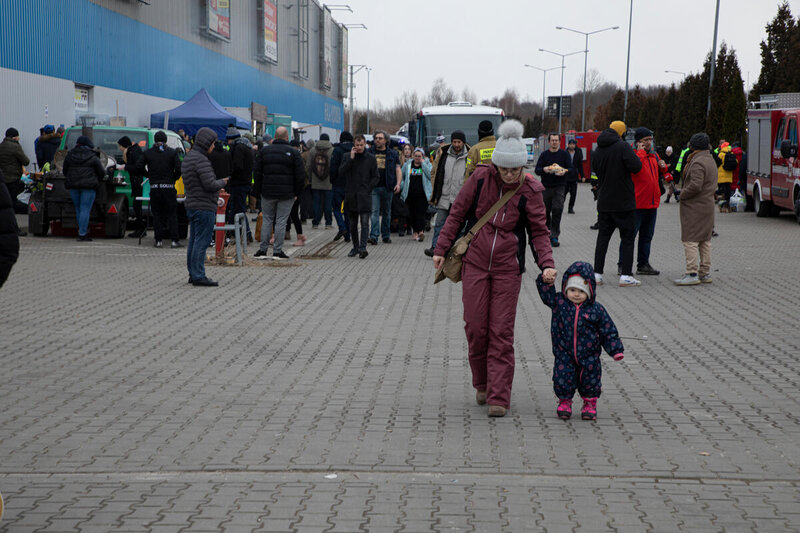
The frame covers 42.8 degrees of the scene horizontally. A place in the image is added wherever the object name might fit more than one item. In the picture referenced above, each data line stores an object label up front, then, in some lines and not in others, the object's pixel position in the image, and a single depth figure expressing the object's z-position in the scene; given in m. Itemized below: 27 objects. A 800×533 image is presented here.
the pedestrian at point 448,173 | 14.55
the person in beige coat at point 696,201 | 12.29
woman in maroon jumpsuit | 6.29
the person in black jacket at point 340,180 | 17.83
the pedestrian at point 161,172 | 16.44
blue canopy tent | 29.16
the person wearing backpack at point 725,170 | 25.23
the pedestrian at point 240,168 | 16.20
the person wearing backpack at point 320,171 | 18.72
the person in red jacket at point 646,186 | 12.68
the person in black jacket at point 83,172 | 16.92
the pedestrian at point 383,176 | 17.38
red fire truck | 22.30
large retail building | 25.72
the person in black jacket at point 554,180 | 16.34
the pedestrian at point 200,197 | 11.95
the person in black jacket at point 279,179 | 14.70
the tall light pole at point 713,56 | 42.25
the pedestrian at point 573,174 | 23.14
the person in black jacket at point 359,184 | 15.68
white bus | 30.47
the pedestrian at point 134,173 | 17.38
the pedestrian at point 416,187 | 19.19
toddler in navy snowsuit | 6.12
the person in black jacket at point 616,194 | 12.38
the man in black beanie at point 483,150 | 11.97
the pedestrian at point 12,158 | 18.62
